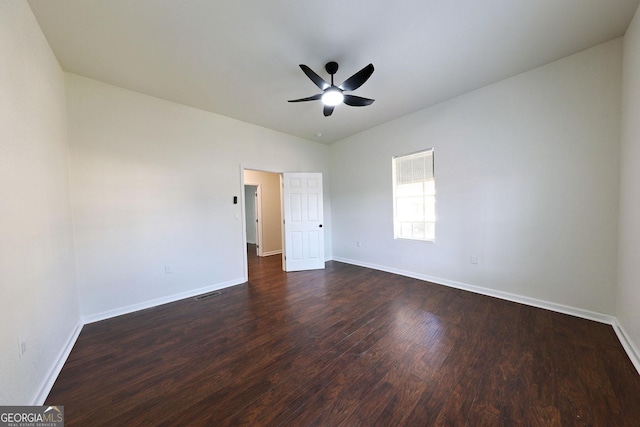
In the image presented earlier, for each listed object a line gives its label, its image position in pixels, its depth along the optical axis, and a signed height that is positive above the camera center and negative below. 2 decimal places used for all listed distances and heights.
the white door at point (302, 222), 4.54 -0.28
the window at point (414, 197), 3.62 +0.17
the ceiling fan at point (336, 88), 2.08 +1.32
